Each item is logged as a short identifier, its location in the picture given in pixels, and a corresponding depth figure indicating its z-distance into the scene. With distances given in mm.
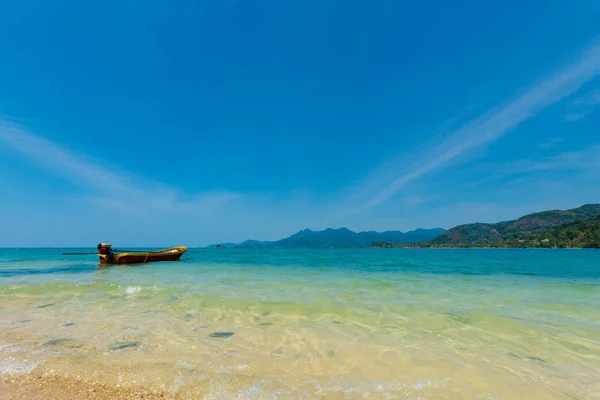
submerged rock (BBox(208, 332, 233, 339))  6572
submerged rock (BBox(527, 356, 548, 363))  5496
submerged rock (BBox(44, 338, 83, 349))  5734
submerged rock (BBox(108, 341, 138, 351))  5624
